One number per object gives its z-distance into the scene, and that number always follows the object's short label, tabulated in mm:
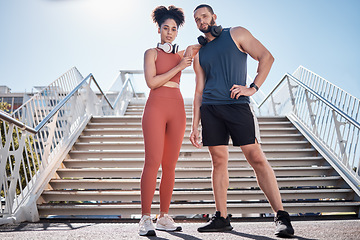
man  2244
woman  2393
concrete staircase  3975
